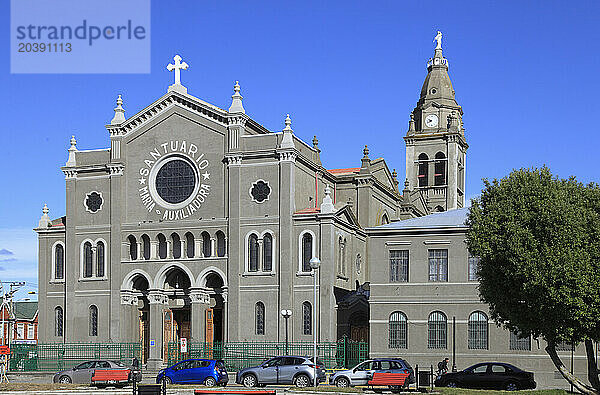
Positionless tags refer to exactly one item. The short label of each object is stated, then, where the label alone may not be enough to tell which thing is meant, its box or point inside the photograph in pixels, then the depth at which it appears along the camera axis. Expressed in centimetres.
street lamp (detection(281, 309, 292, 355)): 5514
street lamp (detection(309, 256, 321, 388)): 4250
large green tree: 3434
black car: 4175
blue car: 4409
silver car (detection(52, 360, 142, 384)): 4725
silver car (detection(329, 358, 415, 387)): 4269
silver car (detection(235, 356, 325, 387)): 4269
